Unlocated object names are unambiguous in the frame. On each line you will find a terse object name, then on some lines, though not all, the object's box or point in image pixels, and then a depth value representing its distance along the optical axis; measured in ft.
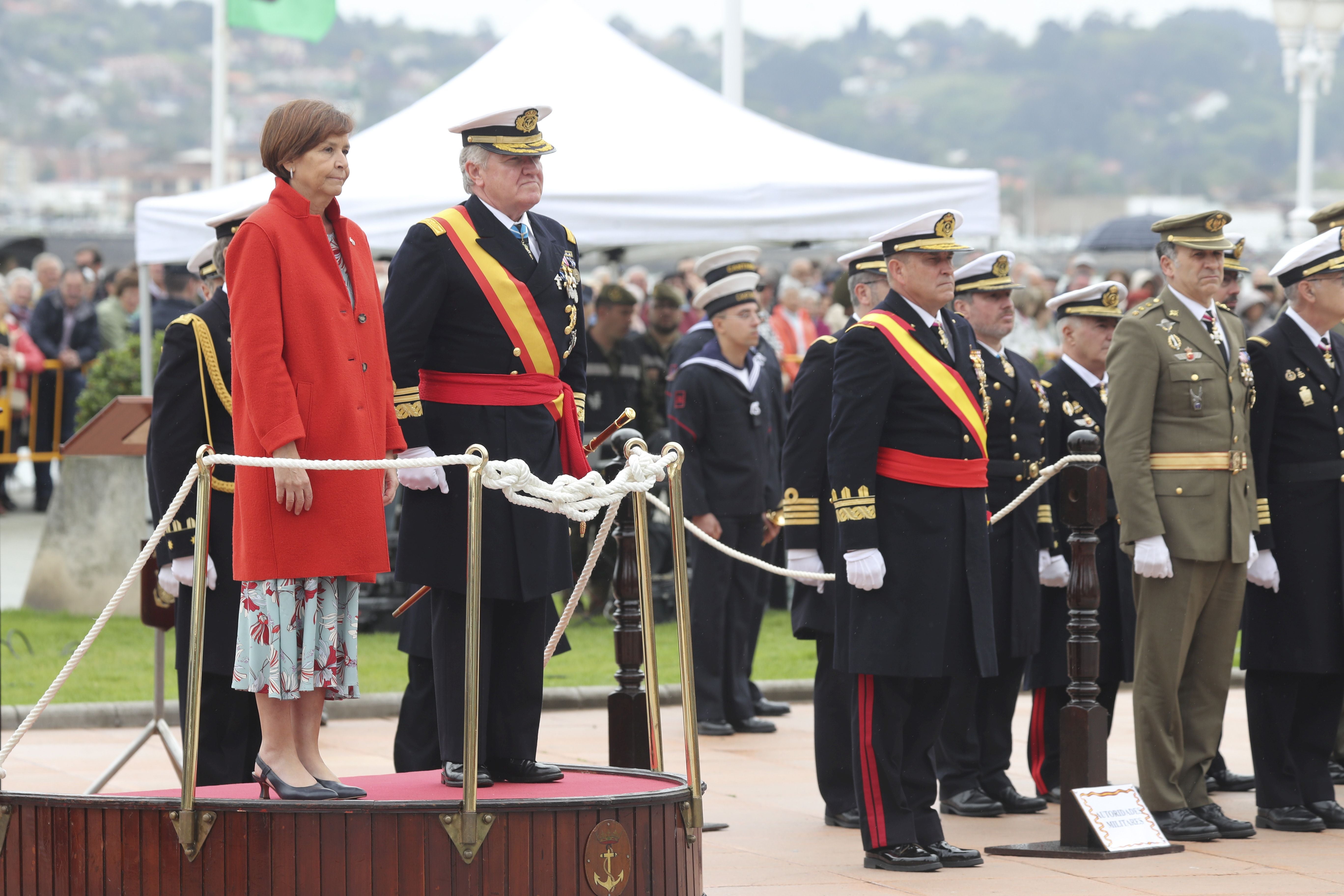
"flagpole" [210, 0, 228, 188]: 112.16
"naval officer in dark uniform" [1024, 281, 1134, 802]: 52.24
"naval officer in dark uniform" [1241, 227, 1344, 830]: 48.85
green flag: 105.50
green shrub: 88.94
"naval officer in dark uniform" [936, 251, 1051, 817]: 49.19
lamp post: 158.71
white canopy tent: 73.82
